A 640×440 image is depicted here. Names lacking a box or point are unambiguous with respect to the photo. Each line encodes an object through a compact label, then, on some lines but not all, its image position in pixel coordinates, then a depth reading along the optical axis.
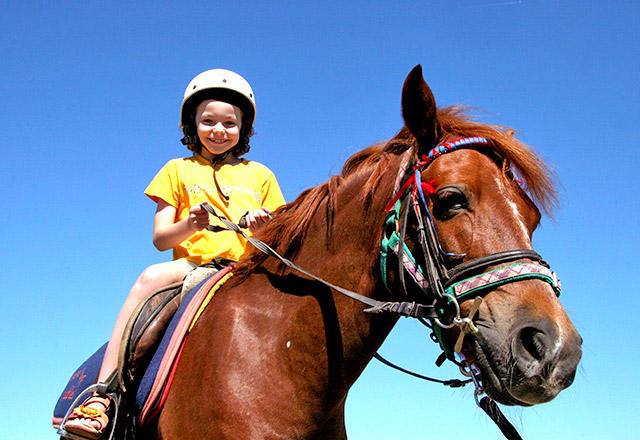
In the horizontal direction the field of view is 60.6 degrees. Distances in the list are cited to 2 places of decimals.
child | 4.04
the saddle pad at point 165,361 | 3.42
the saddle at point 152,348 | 3.45
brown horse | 2.70
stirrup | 3.47
